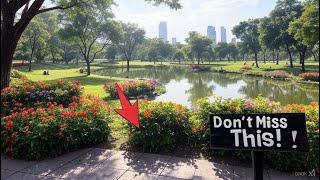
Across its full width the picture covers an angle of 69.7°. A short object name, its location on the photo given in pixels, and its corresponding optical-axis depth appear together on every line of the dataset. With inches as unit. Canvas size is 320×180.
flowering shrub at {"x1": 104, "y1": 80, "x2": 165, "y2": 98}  706.7
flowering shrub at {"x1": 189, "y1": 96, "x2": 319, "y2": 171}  202.0
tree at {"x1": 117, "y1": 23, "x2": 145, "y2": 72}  2438.2
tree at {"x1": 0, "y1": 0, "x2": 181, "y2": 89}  429.3
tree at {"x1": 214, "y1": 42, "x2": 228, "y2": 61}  3051.3
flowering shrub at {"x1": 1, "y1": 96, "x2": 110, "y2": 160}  232.7
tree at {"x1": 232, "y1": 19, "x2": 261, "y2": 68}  2189.6
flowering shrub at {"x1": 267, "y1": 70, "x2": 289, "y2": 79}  1280.8
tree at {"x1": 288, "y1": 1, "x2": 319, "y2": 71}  989.6
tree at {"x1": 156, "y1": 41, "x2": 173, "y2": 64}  3230.9
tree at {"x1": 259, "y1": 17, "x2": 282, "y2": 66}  1600.0
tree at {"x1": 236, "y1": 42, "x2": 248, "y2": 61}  2304.3
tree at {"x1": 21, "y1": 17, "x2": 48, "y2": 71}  1610.9
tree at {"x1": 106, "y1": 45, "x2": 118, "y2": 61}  3339.8
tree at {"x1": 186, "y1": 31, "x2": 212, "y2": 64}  2585.1
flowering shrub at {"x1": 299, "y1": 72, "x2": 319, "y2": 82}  1089.4
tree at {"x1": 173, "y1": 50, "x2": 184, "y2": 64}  3365.2
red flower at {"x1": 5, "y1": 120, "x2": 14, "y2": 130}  245.4
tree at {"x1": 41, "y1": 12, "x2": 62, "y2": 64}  2249.5
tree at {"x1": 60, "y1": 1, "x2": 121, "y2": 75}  1397.8
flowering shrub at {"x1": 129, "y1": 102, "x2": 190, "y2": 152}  245.1
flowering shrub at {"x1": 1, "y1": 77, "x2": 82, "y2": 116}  368.9
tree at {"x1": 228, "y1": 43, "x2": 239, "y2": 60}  3062.2
